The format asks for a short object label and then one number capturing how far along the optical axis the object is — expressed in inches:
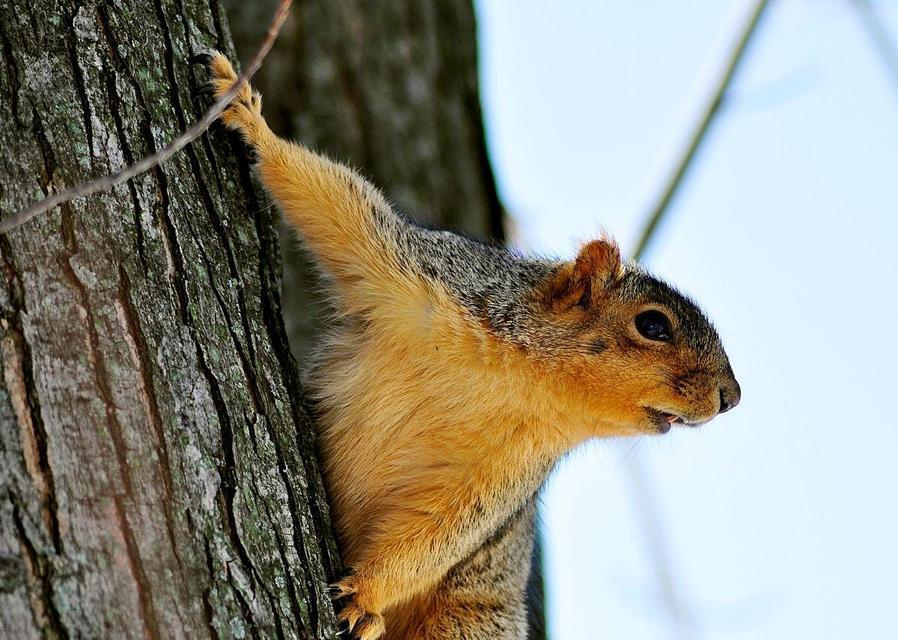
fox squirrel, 292.4
